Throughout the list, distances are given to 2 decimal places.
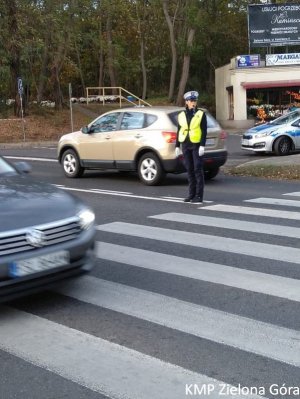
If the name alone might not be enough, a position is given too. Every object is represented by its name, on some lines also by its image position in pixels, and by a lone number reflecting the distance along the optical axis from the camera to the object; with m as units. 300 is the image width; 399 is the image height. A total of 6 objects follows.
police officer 10.27
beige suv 12.56
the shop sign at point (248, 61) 38.03
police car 19.42
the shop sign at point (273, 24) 39.84
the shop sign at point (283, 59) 38.41
